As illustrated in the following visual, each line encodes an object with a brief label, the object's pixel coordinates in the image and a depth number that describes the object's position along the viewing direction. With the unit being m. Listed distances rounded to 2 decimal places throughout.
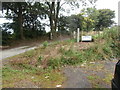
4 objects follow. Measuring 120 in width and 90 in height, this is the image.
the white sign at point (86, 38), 6.95
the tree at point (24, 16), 10.44
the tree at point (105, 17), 21.79
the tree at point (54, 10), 13.09
